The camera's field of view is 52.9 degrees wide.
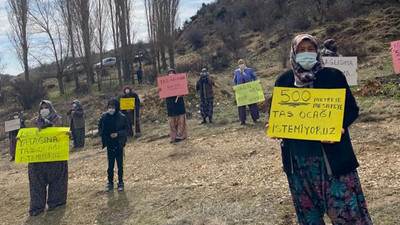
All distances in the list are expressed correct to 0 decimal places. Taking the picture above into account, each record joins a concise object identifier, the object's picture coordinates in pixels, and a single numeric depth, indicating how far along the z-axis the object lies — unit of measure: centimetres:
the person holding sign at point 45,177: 602
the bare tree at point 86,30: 2406
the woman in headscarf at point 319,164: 273
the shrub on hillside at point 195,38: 4431
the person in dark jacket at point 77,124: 1223
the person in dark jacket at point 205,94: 1169
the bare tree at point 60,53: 2547
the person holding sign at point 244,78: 1061
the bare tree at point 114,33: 2616
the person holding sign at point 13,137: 1275
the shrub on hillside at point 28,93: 2377
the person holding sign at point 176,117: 998
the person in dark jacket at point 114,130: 644
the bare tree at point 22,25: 2511
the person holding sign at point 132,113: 1193
